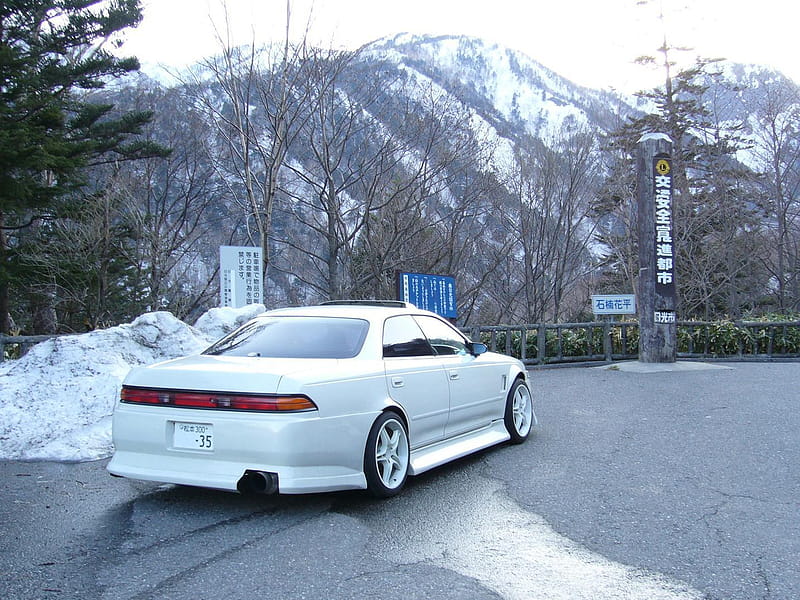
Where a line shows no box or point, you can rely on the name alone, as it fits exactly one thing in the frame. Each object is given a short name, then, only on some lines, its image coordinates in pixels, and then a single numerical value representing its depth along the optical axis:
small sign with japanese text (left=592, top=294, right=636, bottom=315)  17.98
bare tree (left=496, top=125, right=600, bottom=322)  25.94
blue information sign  14.60
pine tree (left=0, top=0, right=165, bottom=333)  18.59
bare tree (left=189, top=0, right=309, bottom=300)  18.38
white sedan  4.63
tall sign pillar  16.36
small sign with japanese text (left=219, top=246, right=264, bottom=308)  14.48
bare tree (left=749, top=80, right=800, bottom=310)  30.12
